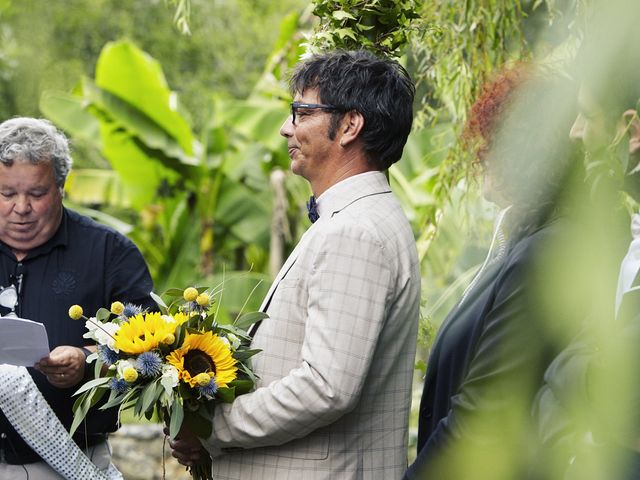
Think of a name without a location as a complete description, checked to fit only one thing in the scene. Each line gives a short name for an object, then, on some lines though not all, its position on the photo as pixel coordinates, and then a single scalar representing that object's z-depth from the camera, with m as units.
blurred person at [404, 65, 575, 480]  2.62
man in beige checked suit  4.28
